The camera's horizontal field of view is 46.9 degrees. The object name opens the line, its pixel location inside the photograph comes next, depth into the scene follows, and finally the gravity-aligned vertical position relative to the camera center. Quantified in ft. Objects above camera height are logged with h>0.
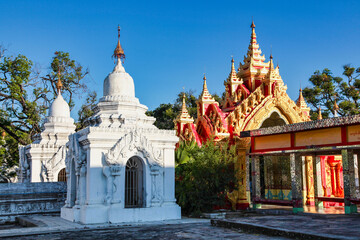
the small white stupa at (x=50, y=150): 59.36 +3.43
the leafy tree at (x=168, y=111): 109.91 +16.94
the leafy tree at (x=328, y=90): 88.33 +17.73
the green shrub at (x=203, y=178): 46.16 -0.63
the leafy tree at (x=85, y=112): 95.61 +14.43
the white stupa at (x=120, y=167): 39.32 +0.61
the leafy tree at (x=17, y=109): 78.74 +12.48
